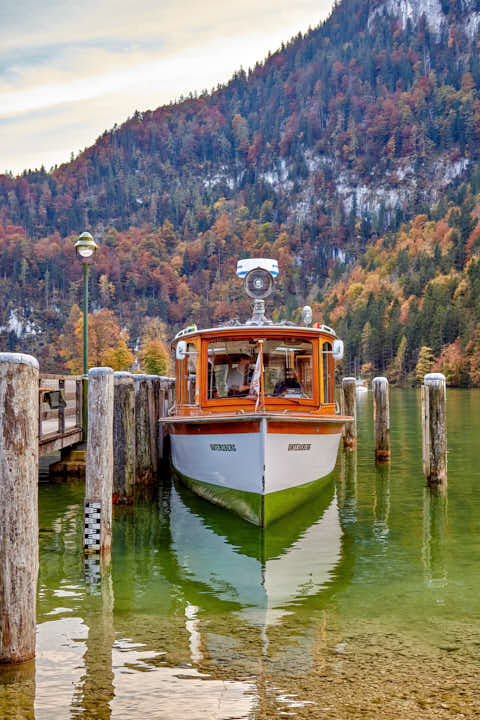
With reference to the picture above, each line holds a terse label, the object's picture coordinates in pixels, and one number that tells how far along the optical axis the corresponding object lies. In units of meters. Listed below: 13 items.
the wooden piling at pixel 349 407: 23.83
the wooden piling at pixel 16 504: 6.40
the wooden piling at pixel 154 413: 17.12
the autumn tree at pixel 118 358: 85.06
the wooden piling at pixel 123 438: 13.86
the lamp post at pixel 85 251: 19.69
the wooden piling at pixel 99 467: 10.07
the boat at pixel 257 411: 12.61
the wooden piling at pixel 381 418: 20.97
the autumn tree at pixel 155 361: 94.19
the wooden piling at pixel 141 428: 16.44
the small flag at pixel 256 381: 14.01
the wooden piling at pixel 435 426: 15.88
